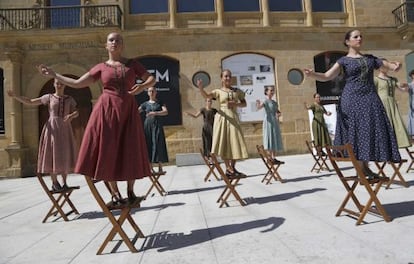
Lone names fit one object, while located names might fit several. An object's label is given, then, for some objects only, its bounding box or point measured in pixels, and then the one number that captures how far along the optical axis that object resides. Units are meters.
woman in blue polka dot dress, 3.34
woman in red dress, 2.85
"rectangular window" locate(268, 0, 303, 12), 15.50
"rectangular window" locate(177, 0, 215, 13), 15.29
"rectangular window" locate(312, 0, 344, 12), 15.74
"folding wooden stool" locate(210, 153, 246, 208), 4.19
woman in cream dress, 4.62
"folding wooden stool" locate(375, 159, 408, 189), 4.87
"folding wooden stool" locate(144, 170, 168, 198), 5.94
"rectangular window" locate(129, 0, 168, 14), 15.13
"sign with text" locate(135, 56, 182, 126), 14.50
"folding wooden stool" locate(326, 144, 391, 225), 3.08
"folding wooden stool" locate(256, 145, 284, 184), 6.21
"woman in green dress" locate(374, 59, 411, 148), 5.46
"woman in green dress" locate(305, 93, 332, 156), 8.44
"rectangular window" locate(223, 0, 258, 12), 15.39
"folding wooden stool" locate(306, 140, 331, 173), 7.75
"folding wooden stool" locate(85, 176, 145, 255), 2.80
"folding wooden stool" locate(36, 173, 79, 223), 4.22
